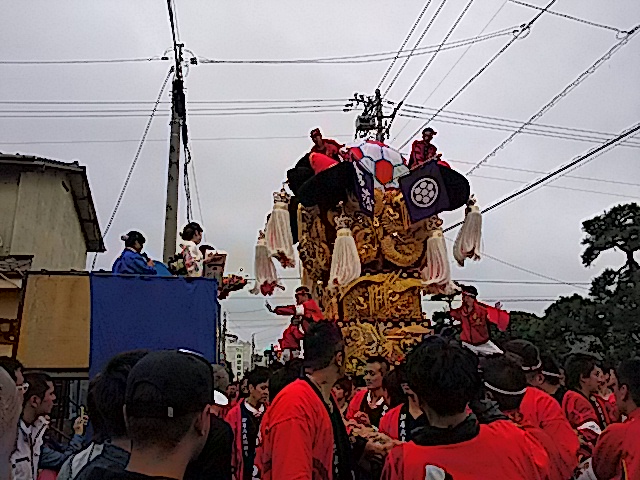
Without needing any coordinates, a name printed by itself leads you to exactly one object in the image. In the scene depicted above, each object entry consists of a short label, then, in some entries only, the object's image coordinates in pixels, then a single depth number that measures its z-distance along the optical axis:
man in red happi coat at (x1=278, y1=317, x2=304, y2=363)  7.04
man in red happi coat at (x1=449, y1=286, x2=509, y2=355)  5.77
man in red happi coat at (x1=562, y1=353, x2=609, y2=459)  3.94
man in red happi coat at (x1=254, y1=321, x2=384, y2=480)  2.87
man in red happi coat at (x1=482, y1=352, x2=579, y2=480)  3.06
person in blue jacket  7.59
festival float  7.62
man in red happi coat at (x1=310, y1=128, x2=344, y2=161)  8.34
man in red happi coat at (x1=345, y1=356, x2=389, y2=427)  4.82
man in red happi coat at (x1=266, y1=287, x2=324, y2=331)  7.08
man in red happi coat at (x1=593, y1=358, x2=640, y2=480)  2.87
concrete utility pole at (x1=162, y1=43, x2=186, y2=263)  10.72
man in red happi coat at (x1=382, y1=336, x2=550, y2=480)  2.15
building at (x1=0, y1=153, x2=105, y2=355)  12.80
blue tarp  7.33
